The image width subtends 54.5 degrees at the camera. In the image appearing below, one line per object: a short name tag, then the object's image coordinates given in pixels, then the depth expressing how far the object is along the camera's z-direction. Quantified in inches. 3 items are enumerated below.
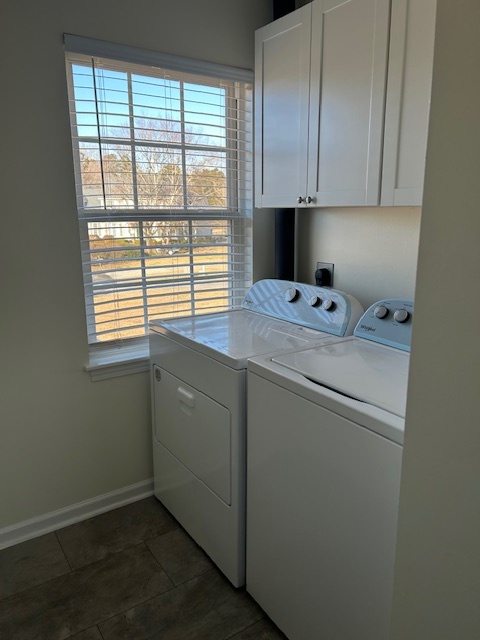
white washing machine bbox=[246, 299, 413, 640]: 47.0
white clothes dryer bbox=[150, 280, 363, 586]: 67.9
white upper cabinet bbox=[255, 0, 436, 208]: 58.8
